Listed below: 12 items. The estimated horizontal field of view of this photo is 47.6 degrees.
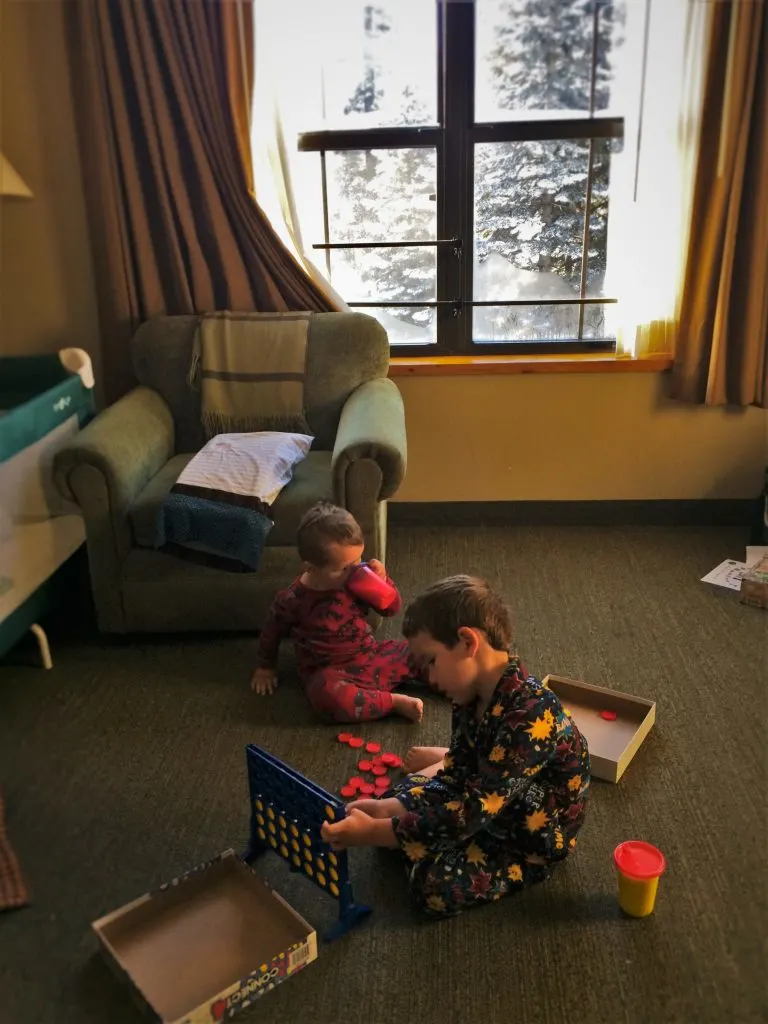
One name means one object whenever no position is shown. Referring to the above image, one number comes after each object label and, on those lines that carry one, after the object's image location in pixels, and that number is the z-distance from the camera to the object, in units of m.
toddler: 2.13
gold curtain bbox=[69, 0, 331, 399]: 2.91
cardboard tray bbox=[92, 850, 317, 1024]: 1.43
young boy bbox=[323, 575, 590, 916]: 1.43
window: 3.03
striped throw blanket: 2.93
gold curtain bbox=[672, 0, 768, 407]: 2.81
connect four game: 1.54
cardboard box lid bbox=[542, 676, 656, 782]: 1.95
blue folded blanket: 2.40
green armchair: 2.43
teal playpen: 2.29
